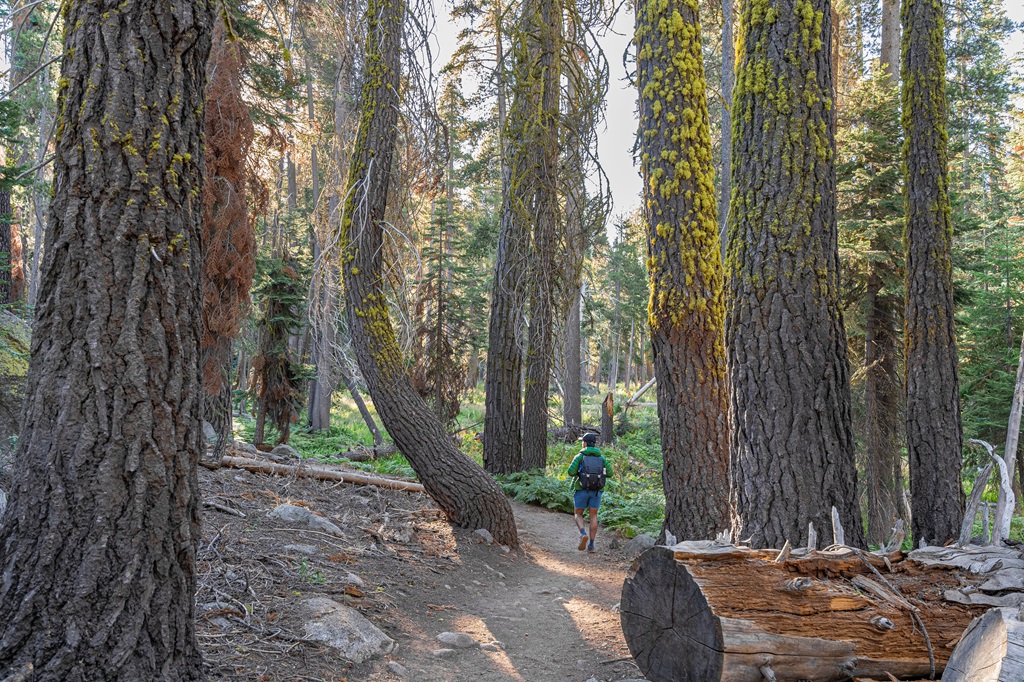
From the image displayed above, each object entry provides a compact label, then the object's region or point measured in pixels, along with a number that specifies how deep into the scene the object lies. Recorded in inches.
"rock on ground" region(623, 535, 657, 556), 342.3
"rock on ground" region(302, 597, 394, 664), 169.0
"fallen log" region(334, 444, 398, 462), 560.5
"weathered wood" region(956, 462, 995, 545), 175.2
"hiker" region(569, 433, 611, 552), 353.7
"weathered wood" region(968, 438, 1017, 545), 160.7
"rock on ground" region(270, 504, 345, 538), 249.0
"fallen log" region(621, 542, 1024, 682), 129.4
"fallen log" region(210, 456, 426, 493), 309.7
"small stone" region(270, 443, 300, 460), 448.7
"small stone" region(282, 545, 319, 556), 218.5
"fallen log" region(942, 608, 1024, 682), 103.2
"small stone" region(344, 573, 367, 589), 210.4
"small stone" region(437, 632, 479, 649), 198.7
